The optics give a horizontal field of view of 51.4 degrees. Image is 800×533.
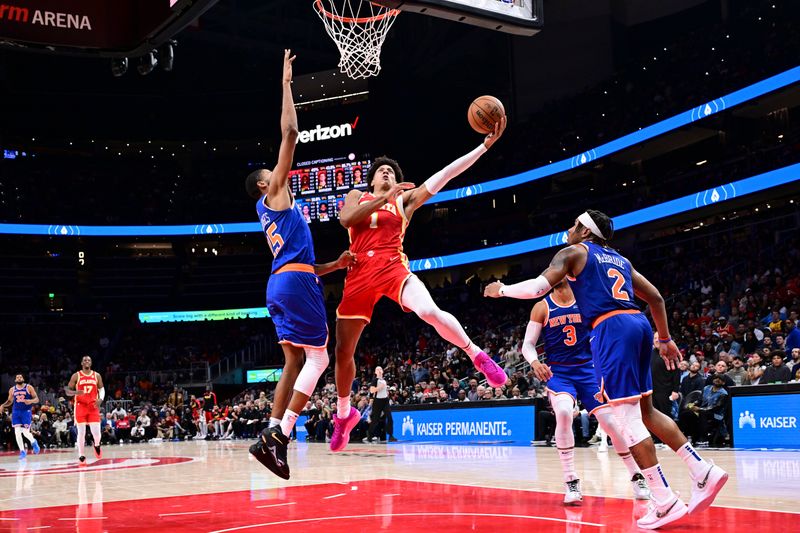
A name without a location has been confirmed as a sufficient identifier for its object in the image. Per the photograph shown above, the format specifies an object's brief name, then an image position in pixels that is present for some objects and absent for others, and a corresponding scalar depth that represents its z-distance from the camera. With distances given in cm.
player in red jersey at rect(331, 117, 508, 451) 596
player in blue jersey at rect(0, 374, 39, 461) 1731
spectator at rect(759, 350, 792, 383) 1254
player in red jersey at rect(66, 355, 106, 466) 1447
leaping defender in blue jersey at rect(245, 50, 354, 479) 579
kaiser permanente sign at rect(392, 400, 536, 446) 1580
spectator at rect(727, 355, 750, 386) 1405
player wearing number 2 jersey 533
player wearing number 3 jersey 714
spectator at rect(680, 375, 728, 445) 1300
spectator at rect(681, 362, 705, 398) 1369
